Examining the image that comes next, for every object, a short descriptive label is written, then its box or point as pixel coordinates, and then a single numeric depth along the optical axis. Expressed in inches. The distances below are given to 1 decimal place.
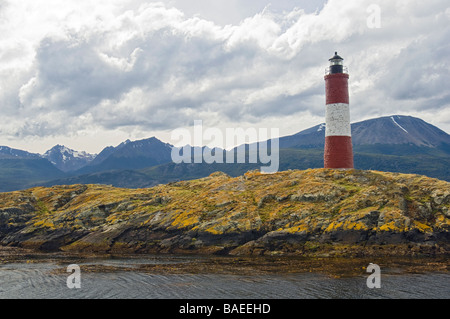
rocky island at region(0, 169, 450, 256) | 2447.1
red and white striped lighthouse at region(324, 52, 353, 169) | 3100.4
